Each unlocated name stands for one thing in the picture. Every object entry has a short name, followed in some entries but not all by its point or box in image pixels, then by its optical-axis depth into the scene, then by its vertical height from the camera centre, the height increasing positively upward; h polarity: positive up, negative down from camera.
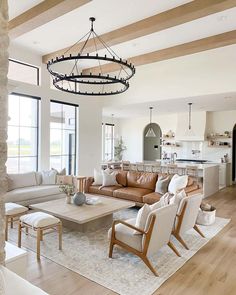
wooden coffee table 3.94 -1.17
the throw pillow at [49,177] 6.43 -0.89
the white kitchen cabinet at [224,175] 9.38 -1.16
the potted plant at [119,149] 13.23 -0.23
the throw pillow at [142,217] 3.15 -0.97
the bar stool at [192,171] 7.03 -0.76
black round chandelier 3.73 +2.11
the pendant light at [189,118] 9.74 +1.20
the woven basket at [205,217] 4.82 -1.46
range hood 10.19 +0.85
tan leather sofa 5.51 -1.12
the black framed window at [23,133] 6.55 +0.32
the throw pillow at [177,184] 5.21 -0.85
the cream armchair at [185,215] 3.70 -1.11
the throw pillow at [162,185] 5.61 -0.94
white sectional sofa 5.41 -1.10
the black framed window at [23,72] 6.38 +2.02
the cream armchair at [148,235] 3.00 -1.21
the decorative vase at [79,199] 4.54 -1.04
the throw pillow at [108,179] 6.45 -0.93
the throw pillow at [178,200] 3.73 -0.87
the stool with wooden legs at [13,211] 4.22 -1.22
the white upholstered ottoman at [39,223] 3.46 -1.19
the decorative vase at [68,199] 4.70 -1.08
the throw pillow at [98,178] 6.60 -0.94
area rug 2.80 -1.61
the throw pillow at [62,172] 6.73 -0.79
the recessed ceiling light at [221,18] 4.48 +2.46
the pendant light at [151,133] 9.53 +0.50
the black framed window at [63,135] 7.63 +0.30
